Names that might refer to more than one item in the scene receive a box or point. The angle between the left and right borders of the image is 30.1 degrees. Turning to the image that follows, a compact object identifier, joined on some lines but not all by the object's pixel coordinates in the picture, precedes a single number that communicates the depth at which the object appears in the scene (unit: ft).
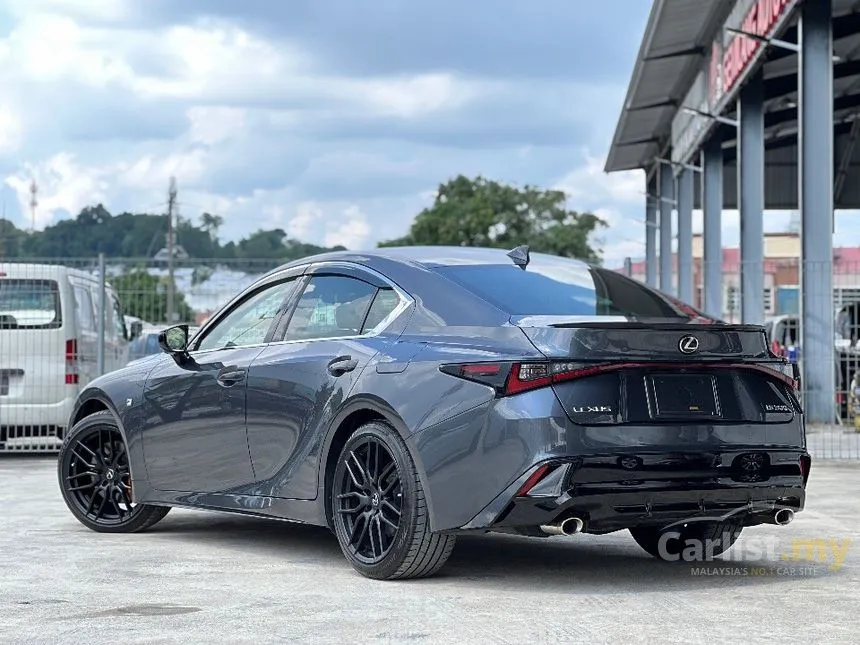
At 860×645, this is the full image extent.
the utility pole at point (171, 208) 235.77
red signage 71.41
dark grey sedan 21.12
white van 51.37
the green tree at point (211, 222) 354.70
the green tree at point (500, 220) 320.29
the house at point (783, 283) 57.67
